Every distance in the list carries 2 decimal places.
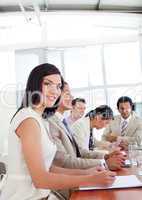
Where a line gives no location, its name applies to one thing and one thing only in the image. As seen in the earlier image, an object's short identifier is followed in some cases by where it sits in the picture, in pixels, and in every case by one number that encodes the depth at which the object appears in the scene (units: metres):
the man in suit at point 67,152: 1.96
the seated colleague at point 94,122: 3.16
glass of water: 2.30
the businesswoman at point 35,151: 1.32
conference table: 1.33
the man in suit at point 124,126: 3.59
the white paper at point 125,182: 1.50
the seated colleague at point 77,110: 3.67
